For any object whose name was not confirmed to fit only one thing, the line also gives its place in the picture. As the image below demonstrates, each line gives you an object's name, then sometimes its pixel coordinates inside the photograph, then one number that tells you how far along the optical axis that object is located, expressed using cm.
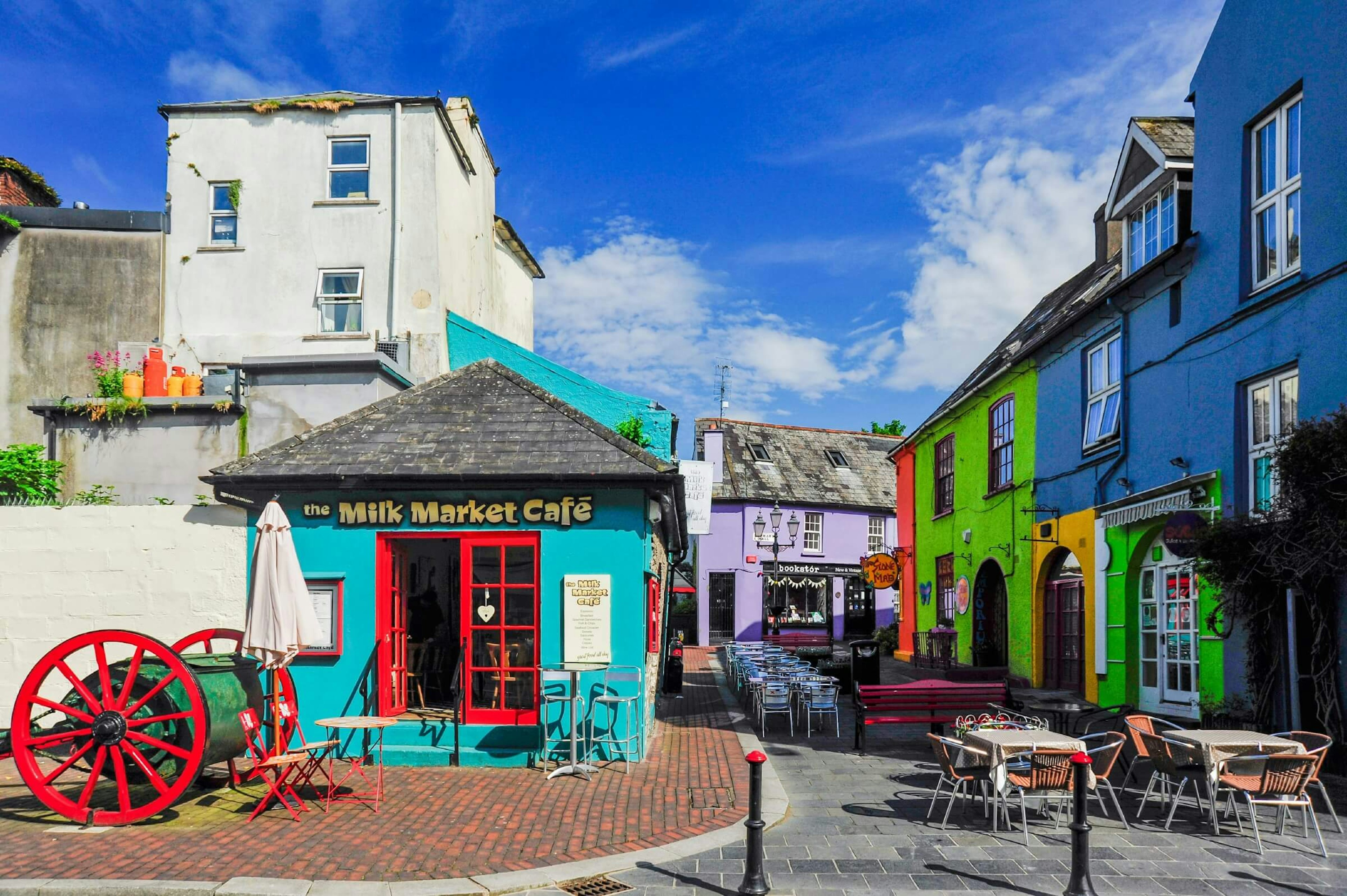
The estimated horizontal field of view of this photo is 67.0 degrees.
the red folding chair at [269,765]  807
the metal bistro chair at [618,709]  1037
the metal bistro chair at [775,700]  1341
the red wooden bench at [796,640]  2397
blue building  1085
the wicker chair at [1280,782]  758
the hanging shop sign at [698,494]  2067
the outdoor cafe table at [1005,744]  791
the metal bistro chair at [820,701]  1313
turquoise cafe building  1045
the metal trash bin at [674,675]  1848
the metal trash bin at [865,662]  1653
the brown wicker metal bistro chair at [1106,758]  807
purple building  3750
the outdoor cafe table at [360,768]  840
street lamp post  2183
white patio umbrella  866
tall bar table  980
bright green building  1922
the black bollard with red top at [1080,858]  618
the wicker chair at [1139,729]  871
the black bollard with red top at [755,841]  625
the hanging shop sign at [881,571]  2489
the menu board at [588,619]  1050
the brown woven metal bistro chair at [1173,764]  805
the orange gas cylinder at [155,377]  1450
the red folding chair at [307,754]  833
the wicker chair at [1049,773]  786
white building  1850
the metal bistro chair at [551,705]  1034
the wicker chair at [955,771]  815
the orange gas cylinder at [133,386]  1427
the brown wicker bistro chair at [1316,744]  770
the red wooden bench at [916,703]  1161
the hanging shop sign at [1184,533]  1139
